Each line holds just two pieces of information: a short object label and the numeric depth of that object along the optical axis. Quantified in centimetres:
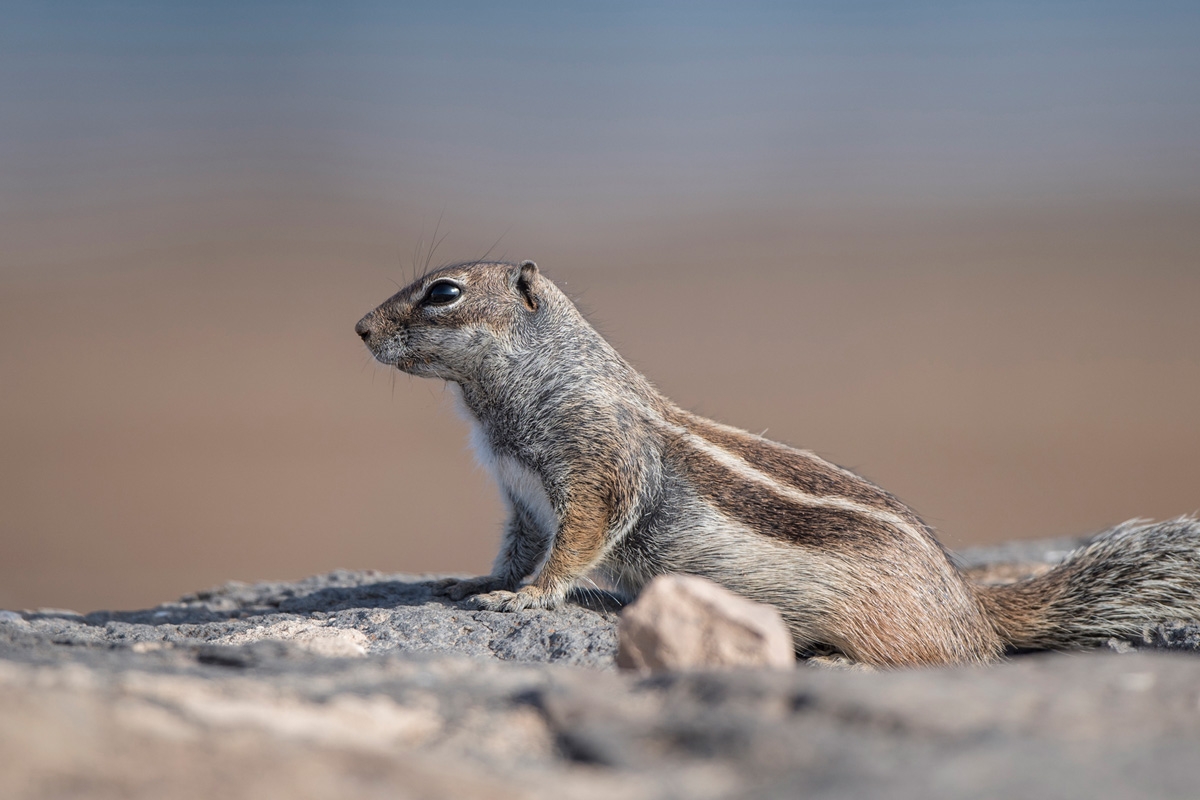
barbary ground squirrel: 879
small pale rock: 550
